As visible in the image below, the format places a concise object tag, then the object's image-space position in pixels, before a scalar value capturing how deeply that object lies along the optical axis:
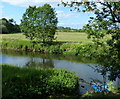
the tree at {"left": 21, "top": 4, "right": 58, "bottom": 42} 21.69
